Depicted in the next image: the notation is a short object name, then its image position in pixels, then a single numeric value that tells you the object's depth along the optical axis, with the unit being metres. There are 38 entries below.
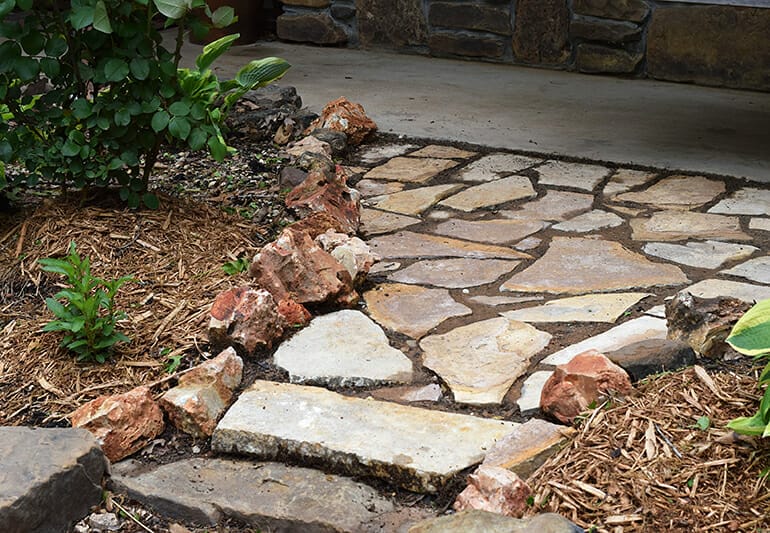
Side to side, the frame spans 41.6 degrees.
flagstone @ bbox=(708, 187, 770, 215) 4.12
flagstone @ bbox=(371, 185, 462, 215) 4.28
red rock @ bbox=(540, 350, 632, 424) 2.41
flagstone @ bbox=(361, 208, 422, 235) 4.04
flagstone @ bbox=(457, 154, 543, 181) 4.66
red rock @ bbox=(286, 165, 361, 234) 3.79
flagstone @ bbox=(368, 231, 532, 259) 3.74
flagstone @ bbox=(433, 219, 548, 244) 3.92
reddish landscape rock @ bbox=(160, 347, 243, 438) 2.60
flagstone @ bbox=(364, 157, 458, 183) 4.69
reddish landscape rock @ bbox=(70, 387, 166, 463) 2.54
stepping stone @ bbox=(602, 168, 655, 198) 4.43
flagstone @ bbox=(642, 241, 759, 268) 3.60
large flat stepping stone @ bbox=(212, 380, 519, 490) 2.38
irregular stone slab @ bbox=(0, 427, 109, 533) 2.16
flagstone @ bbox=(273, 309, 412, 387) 2.81
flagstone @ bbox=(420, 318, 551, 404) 2.75
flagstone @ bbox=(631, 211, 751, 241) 3.87
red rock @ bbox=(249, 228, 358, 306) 3.13
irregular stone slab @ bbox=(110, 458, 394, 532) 2.29
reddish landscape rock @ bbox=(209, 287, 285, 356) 2.88
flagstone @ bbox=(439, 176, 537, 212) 4.31
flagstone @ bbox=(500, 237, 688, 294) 3.41
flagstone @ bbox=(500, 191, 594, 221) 4.15
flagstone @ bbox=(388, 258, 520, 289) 3.48
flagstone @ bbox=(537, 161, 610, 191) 4.53
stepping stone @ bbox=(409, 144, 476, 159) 4.97
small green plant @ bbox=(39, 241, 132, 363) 2.75
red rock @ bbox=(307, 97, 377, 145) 5.07
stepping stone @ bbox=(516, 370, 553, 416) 2.61
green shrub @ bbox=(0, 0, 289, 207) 3.27
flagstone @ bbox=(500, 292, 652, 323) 3.15
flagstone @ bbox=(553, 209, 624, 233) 3.99
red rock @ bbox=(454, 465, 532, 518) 2.14
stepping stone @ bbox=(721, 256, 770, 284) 3.40
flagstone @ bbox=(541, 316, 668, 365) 2.89
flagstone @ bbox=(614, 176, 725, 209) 4.26
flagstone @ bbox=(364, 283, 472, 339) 3.15
